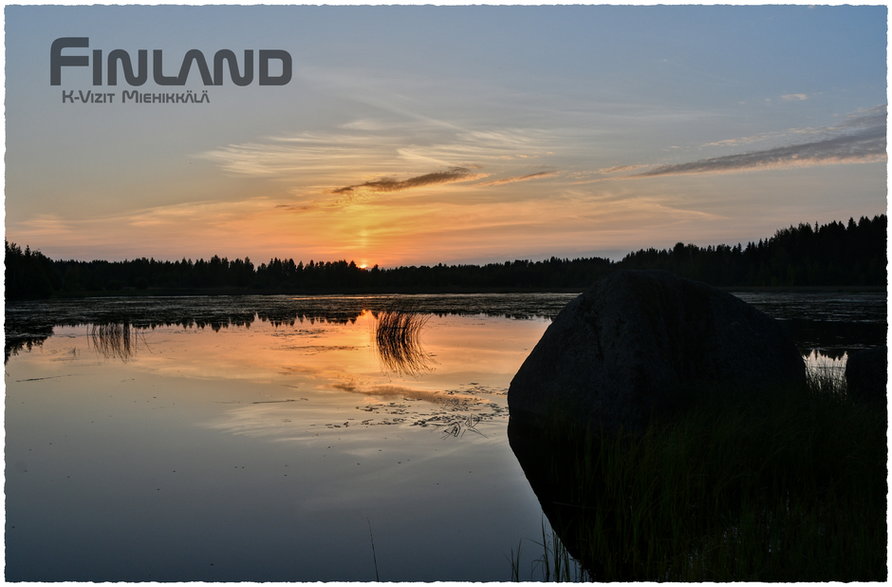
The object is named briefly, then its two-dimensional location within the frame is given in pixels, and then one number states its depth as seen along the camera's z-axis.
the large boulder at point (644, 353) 9.11
